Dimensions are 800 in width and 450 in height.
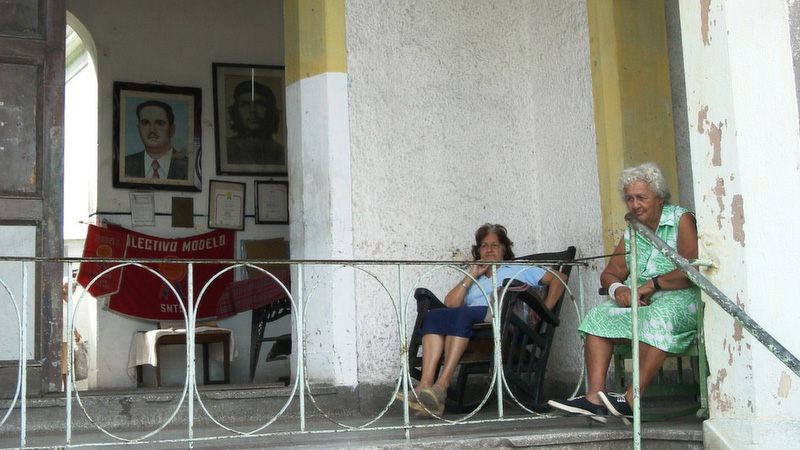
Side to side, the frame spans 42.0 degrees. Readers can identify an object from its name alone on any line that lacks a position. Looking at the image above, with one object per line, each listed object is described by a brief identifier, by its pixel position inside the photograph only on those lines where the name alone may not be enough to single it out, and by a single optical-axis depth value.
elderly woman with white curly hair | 4.29
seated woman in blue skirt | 5.03
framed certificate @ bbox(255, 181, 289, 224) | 8.94
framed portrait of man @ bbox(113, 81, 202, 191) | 8.63
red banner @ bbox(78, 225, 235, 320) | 8.37
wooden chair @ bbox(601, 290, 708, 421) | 4.12
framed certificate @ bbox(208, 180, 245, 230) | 8.78
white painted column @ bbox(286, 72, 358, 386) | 5.36
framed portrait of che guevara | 8.95
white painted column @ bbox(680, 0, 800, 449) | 3.71
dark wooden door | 5.34
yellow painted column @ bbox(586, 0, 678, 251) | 5.40
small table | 7.91
